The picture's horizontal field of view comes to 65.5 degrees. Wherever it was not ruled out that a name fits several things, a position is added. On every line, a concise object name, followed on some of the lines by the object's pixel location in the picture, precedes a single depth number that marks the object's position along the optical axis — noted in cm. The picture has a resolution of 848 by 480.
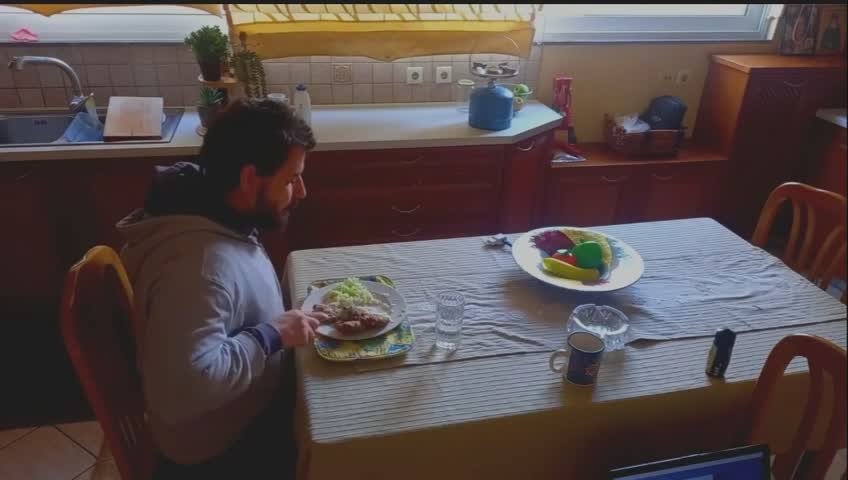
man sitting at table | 121
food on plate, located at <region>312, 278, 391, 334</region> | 147
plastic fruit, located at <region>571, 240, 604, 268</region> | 172
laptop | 122
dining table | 126
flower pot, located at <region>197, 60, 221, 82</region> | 251
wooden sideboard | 314
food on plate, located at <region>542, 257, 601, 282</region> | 169
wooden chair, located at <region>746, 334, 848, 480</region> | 121
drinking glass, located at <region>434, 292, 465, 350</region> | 148
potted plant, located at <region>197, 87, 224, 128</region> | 252
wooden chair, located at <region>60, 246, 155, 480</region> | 121
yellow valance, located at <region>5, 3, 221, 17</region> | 252
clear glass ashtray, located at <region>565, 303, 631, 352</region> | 149
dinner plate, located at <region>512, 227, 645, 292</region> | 166
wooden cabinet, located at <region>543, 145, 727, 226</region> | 304
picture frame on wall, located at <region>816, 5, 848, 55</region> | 328
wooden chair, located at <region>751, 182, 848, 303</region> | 182
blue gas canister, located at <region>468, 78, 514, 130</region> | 266
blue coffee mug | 133
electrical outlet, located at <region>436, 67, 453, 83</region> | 303
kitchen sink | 264
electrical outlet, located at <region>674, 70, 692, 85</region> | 336
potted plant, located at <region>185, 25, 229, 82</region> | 247
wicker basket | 310
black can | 136
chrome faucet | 236
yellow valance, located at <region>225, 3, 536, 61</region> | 268
